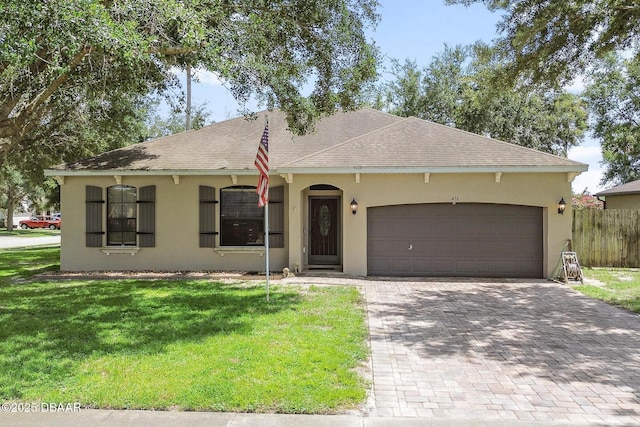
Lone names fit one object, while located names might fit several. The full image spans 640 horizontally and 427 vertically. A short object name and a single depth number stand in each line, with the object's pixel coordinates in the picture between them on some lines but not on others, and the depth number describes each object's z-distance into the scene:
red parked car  43.23
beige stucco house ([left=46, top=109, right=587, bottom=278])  10.54
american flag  7.60
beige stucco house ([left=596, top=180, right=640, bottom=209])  17.22
